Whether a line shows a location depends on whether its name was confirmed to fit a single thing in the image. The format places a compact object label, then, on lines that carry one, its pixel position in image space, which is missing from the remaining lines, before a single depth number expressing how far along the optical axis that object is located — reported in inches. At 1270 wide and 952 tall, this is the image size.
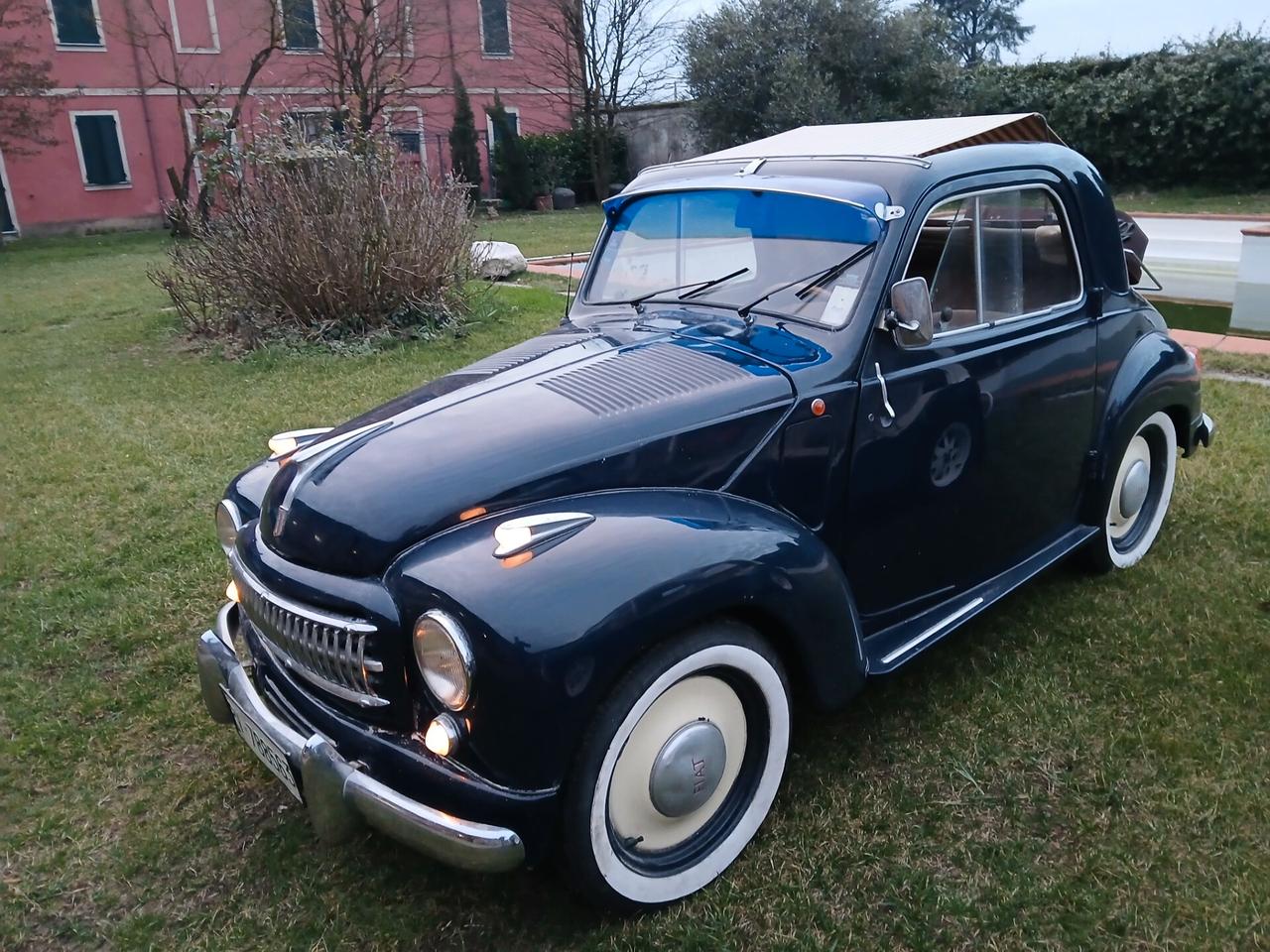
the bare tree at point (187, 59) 820.0
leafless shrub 326.0
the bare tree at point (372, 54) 868.6
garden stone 447.2
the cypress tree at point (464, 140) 955.3
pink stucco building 890.1
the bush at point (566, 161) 989.8
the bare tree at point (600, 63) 998.4
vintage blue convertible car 80.4
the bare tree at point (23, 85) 799.7
